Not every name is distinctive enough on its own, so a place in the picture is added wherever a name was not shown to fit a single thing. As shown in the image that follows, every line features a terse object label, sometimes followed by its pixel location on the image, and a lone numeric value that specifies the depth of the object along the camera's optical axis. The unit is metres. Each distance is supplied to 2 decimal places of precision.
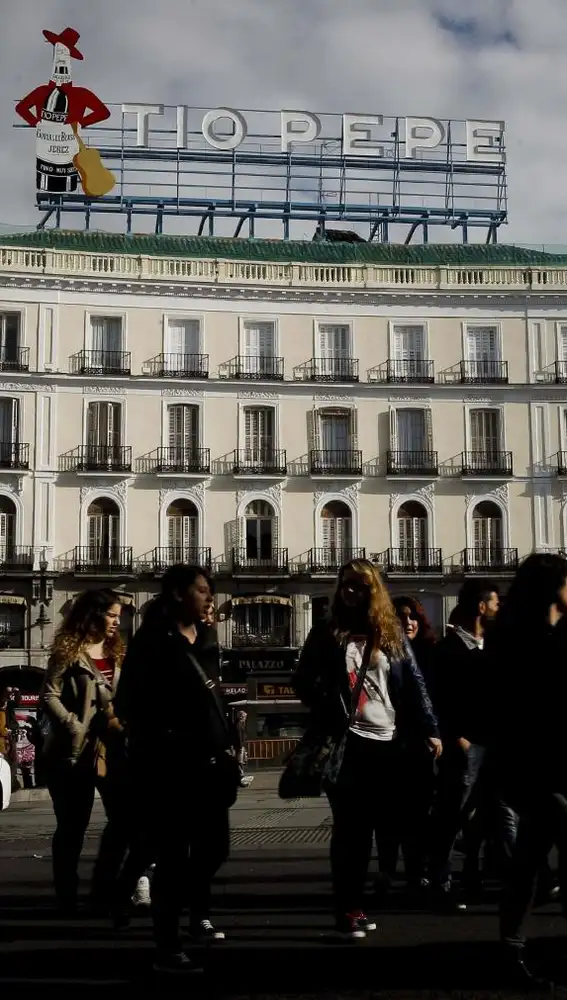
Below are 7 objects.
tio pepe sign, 45.72
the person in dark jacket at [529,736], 5.45
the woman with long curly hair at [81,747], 7.38
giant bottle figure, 44.06
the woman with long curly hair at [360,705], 6.34
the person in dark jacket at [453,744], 7.78
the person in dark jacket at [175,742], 5.70
